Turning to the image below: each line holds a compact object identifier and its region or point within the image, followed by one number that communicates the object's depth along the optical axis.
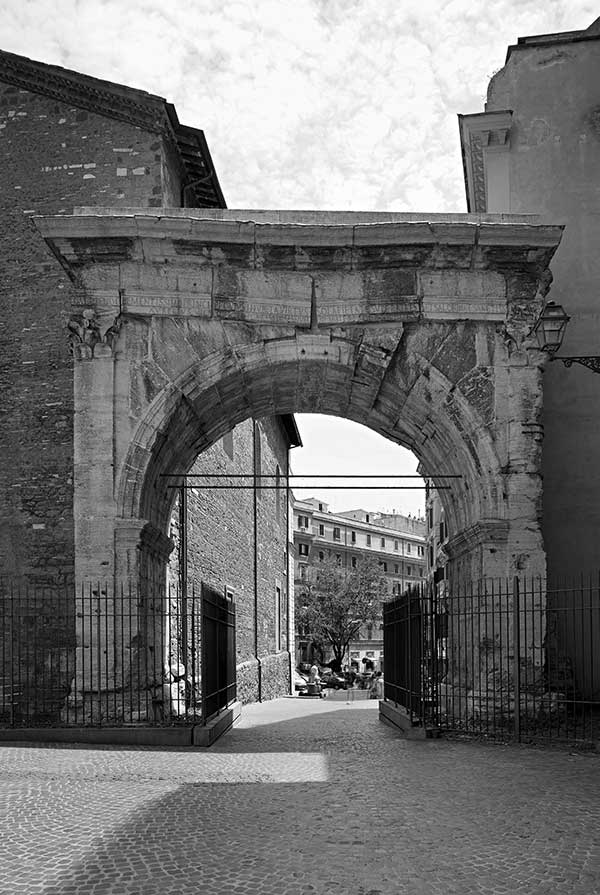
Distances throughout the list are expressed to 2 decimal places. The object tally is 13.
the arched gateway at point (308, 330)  11.65
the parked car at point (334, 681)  39.50
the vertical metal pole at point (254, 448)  23.63
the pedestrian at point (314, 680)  30.34
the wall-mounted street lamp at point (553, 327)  9.66
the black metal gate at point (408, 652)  11.07
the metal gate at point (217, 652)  11.05
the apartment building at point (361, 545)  60.78
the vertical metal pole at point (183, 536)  16.23
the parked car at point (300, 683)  31.98
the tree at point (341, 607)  49.47
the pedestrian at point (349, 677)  40.75
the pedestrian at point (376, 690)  25.82
